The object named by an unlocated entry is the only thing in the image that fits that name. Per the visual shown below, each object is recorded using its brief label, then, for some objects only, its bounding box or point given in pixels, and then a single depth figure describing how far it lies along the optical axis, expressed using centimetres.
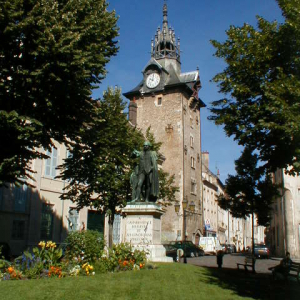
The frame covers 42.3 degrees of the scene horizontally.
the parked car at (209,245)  3944
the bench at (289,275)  1173
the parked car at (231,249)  5087
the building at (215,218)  5669
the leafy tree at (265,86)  999
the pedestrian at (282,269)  1206
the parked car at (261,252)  3525
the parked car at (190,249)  2882
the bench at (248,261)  1530
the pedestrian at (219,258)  1751
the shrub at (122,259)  1106
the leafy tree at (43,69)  1301
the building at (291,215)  3421
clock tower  4366
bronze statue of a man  1384
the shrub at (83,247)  1116
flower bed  993
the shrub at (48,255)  1042
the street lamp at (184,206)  2303
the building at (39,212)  2264
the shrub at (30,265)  981
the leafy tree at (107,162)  2002
